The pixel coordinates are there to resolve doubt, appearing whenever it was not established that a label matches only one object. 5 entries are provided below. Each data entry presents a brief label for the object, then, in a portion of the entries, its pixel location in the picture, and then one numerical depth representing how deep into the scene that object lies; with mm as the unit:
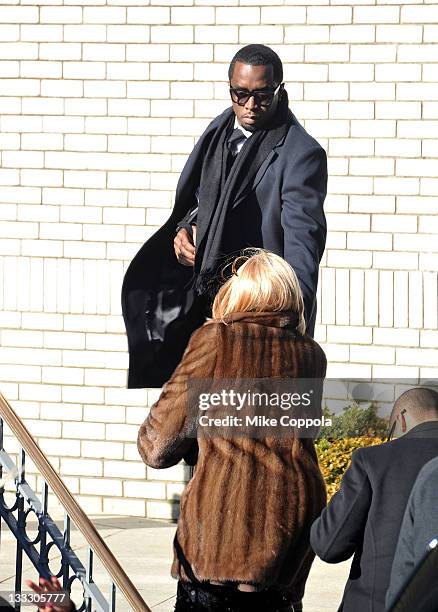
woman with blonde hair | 7734
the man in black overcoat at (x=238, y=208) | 13484
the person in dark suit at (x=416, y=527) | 6539
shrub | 15859
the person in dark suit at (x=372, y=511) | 7211
